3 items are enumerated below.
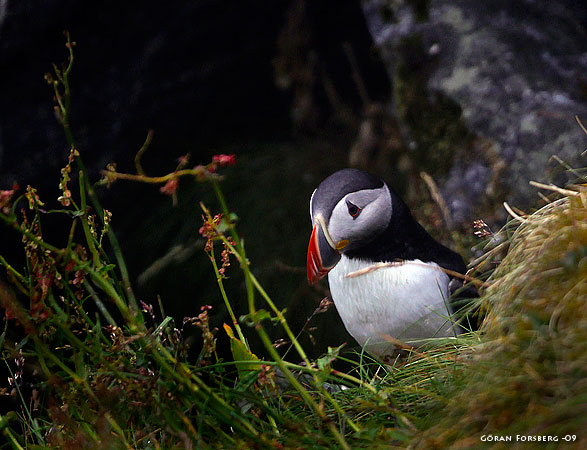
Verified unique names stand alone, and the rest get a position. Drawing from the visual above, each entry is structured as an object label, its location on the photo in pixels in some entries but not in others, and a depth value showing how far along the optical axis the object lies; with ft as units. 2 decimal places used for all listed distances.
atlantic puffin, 21.03
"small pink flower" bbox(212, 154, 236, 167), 20.36
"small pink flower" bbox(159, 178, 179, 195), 20.32
